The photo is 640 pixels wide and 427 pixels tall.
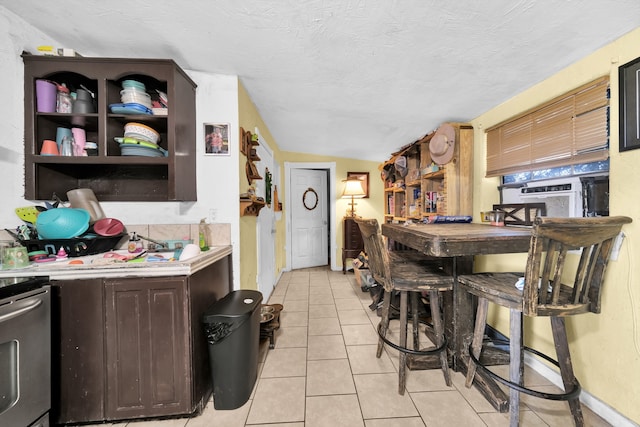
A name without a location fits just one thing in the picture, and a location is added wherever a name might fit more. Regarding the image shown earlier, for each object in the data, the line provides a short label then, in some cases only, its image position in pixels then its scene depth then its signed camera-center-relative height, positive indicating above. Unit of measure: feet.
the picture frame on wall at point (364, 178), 14.65 +2.03
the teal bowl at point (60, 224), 4.57 -0.27
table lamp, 13.42 +1.27
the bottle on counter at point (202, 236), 5.35 -0.61
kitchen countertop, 3.87 -1.01
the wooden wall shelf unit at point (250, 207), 6.18 +0.09
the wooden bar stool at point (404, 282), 4.75 -1.50
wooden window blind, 4.53 +1.77
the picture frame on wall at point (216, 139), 5.93 +1.82
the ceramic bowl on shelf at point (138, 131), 5.08 +1.75
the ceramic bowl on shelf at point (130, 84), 5.02 +2.74
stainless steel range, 3.18 -2.07
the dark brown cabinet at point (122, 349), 3.95 -2.40
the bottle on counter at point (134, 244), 4.94 -0.75
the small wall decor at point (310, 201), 15.20 +0.67
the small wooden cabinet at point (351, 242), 13.85 -1.93
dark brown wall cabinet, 4.86 +1.84
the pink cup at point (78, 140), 5.14 +1.57
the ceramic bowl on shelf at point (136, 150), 5.07 +1.33
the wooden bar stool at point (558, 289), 3.22 -1.30
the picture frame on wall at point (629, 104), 3.91 +1.81
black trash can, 4.23 -2.62
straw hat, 7.64 +2.24
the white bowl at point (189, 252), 4.39 -0.82
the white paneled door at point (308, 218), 14.87 -0.55
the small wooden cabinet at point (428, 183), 7.72 +1.12
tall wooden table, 3.95 -0.70
